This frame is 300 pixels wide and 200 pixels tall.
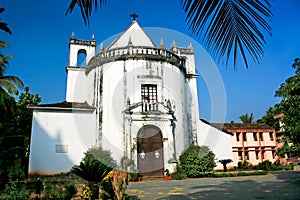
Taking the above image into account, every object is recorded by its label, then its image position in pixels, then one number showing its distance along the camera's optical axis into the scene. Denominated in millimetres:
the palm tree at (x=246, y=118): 51106
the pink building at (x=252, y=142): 37938
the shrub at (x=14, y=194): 8148
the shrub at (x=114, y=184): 7105
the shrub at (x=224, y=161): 22281
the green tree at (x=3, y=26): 9180
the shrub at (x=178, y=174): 16722
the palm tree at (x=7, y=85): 15343
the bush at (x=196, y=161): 17719
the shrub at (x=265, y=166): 26612
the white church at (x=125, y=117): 18359
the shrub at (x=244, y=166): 29636
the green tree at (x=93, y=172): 7845
